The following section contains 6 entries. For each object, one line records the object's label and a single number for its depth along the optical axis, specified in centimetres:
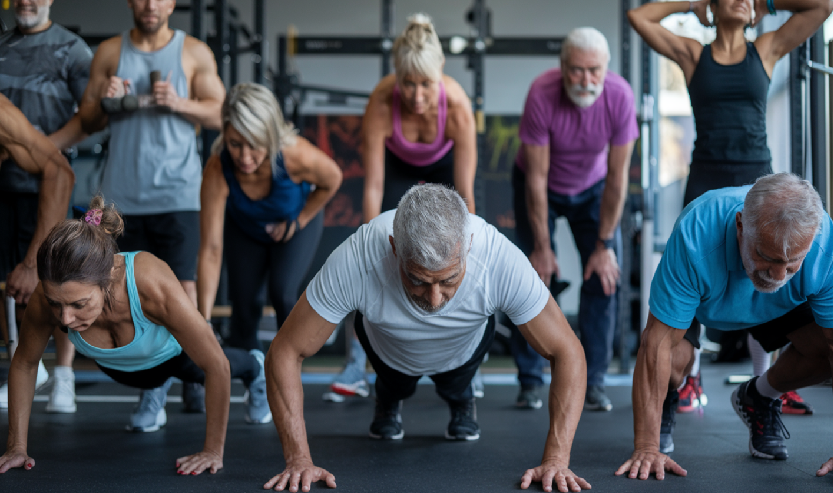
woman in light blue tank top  175
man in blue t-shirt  164
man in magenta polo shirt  286
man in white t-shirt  173
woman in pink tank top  265
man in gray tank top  280
